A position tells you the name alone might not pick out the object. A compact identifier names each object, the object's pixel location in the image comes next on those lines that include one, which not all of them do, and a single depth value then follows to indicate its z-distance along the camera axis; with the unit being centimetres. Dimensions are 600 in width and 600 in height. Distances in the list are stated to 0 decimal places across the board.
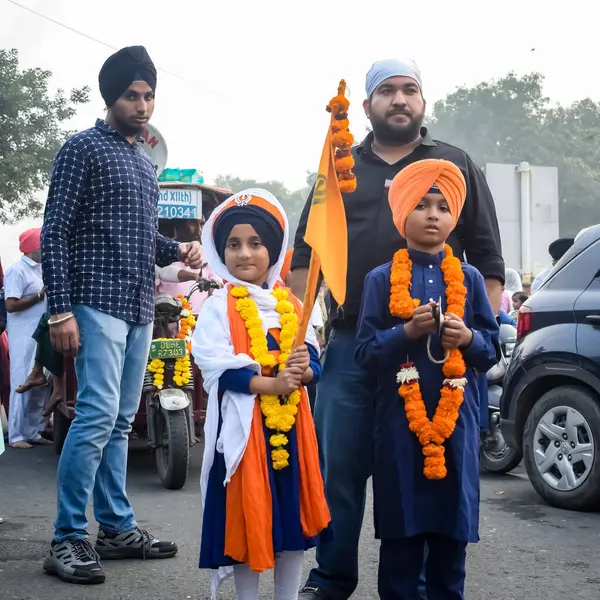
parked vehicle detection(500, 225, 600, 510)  662
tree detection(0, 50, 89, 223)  3020
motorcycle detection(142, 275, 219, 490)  717
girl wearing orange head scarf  356
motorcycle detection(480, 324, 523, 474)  817
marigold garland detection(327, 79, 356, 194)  341
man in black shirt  407
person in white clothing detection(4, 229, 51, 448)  977
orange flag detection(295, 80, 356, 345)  346
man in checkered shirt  468
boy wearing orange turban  352
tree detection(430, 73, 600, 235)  6225
